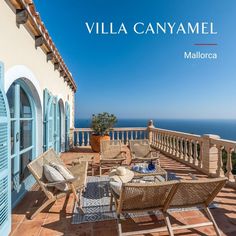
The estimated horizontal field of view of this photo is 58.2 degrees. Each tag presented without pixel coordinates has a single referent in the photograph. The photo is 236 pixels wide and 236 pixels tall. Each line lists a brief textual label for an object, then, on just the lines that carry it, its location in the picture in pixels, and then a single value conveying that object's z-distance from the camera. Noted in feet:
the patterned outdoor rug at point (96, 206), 9.44
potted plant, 26.45
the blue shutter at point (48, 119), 15.65
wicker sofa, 7.06
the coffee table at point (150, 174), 11.73
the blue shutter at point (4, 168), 7.48
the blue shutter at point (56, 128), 20.16
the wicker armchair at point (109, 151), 17.87
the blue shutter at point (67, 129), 27.22
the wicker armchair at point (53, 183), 9.50
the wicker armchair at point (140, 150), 18.30
